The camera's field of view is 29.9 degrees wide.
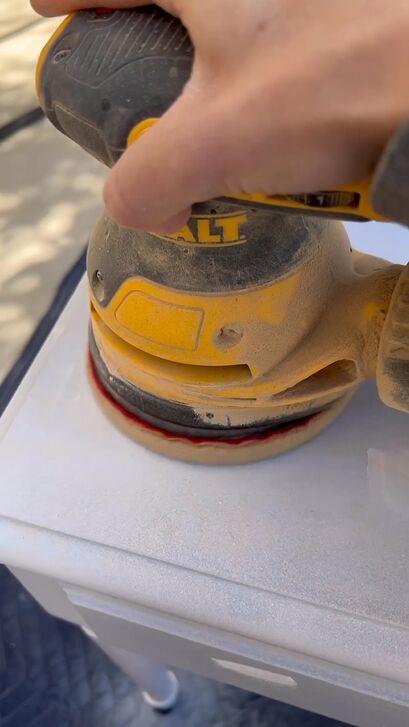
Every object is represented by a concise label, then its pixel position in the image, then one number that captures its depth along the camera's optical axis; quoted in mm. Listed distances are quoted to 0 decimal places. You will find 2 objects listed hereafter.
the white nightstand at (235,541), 404
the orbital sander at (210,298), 303
